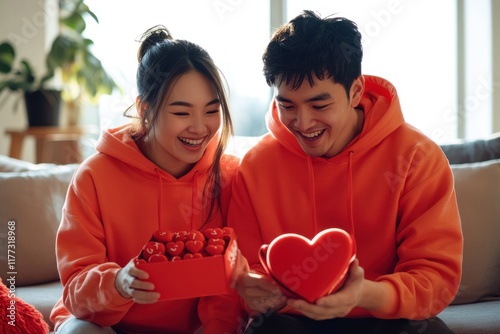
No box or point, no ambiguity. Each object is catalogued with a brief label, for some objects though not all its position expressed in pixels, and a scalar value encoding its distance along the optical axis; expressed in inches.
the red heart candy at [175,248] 53.9
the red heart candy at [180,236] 55.6
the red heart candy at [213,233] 55.9
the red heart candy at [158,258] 53.4
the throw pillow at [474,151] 88.7
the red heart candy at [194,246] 53.9
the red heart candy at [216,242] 54.7
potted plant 142.0
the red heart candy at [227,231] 56.7
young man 58.4
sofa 78.1
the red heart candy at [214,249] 53.6
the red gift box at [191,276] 52.9
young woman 64.0
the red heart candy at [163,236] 55.5
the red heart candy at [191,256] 53.0
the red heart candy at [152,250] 54.2
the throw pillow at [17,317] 66.4
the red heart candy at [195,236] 55.1
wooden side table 142.2
